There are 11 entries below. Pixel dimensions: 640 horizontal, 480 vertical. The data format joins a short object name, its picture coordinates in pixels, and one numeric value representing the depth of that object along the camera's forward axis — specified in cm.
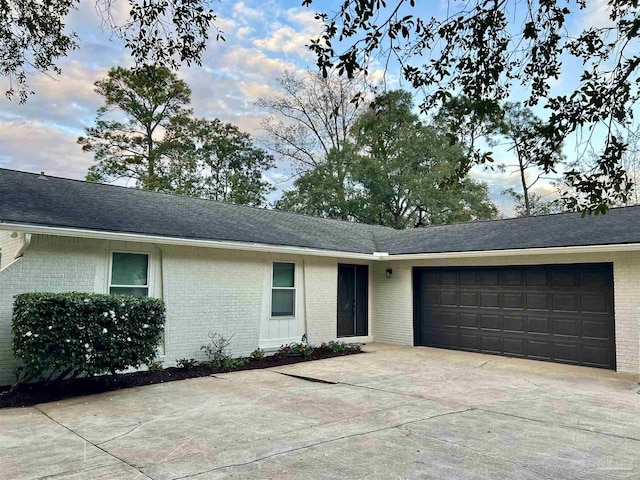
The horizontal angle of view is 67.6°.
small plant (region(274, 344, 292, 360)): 1044
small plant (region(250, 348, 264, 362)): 1011
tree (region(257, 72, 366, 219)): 2681
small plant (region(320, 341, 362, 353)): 1134
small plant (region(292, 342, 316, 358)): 1068
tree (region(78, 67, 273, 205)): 2423
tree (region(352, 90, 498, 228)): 2456
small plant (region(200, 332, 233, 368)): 940
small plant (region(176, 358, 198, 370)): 899
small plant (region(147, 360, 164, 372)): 865
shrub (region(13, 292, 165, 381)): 643
